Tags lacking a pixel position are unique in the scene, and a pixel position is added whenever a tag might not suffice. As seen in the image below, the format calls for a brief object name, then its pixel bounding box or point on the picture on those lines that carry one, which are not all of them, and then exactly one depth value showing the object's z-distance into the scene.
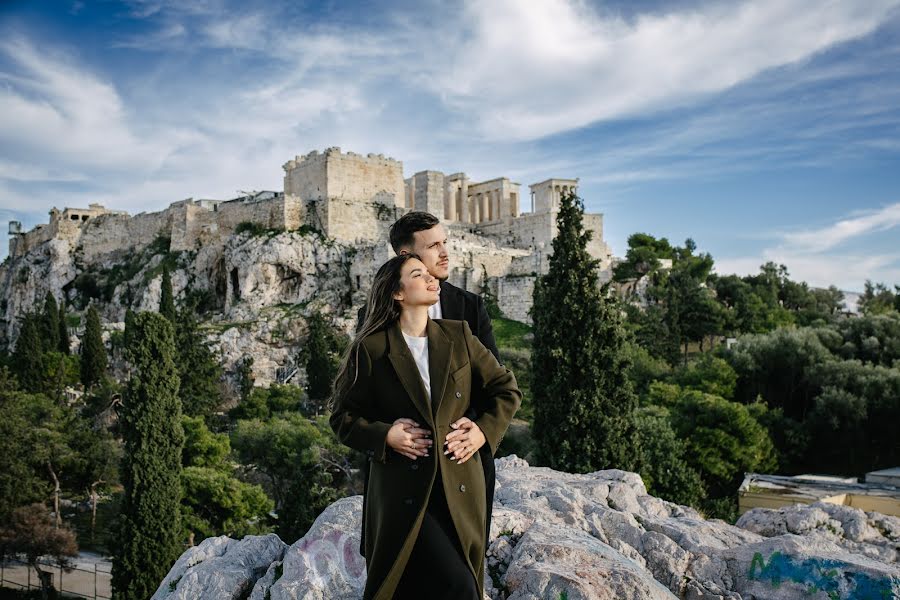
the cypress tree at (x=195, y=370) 26.97
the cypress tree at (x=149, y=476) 13.43
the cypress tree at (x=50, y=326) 33.30
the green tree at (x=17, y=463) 19.11
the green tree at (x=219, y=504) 17.30
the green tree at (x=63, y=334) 33.97
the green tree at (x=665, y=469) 12.81
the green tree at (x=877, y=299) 31.73
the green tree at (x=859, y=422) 18.58
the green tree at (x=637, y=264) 37.16
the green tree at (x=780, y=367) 21.70
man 3.20
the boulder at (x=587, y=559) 3.87
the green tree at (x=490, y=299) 33.38
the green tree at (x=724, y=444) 16.97
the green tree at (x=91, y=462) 21.64
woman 2.89
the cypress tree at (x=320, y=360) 28.89
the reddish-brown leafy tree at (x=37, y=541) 16.14
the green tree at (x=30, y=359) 29.45
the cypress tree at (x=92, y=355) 32.22
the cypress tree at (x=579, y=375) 12.05
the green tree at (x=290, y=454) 18.51
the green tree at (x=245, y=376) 29.81
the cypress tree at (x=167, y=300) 31.18
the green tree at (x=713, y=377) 21.30
